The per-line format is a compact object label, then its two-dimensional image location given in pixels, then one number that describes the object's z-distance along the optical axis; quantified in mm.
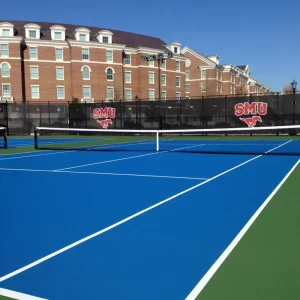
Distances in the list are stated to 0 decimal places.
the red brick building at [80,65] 53781
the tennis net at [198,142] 16484
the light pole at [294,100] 25469
